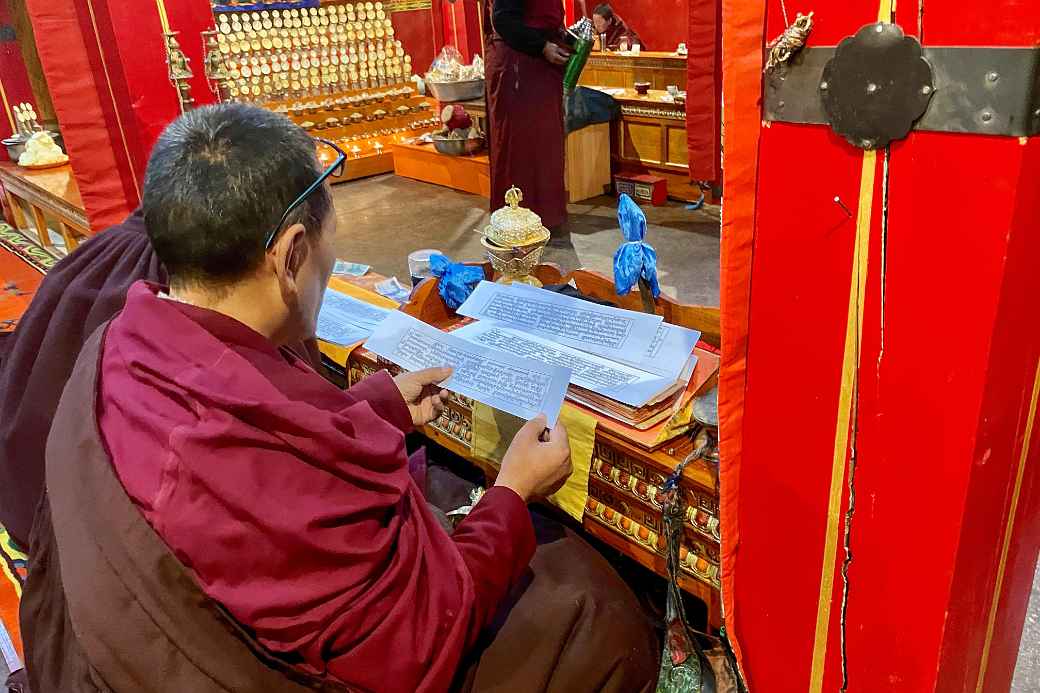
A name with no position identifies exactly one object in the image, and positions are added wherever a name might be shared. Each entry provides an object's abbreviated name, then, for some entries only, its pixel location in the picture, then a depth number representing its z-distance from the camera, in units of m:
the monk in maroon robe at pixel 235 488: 0.78
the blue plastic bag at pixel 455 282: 1.76
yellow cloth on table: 1.27
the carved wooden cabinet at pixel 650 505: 1.15
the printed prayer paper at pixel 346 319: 1.80
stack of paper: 1.28
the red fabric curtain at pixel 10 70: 5.65
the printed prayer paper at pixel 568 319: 1.39
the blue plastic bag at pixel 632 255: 1.47
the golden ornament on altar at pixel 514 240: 1.70
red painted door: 0.73
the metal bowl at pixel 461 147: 5.51
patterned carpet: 3.74
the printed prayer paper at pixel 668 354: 1.33
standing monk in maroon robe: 3.61
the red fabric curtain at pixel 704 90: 3.96
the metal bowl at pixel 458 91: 5.53
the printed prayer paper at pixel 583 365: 1.27
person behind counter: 5.88
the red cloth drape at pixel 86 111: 2.73
